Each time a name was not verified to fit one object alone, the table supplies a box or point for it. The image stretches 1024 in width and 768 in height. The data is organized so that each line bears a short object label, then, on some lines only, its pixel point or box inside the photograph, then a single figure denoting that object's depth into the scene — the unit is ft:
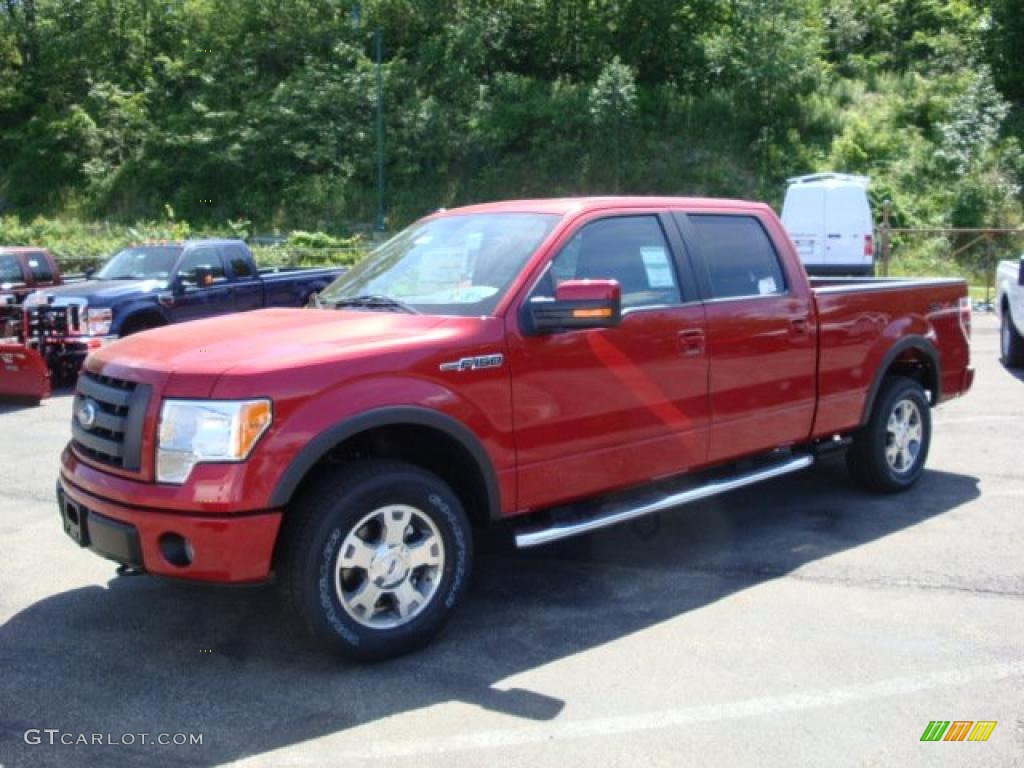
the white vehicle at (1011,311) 38.22
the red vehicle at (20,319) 36.96
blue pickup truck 40.75
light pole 124.36
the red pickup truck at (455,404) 13.14
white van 63.05
